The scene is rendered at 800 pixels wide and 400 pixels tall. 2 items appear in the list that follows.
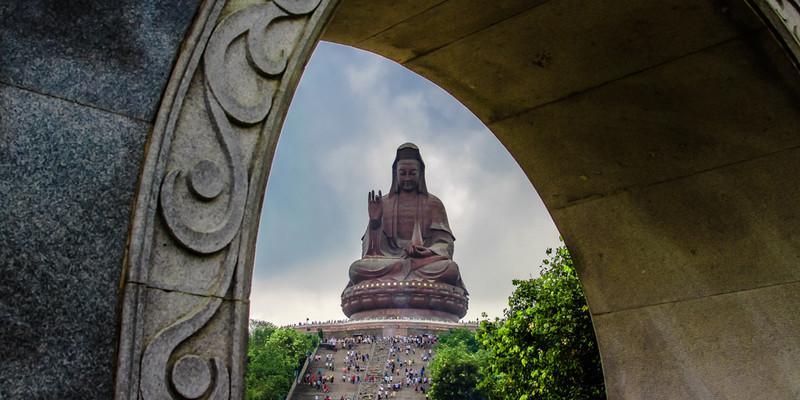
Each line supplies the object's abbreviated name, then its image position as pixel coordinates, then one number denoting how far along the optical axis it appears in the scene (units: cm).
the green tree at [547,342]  1221
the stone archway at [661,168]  483
